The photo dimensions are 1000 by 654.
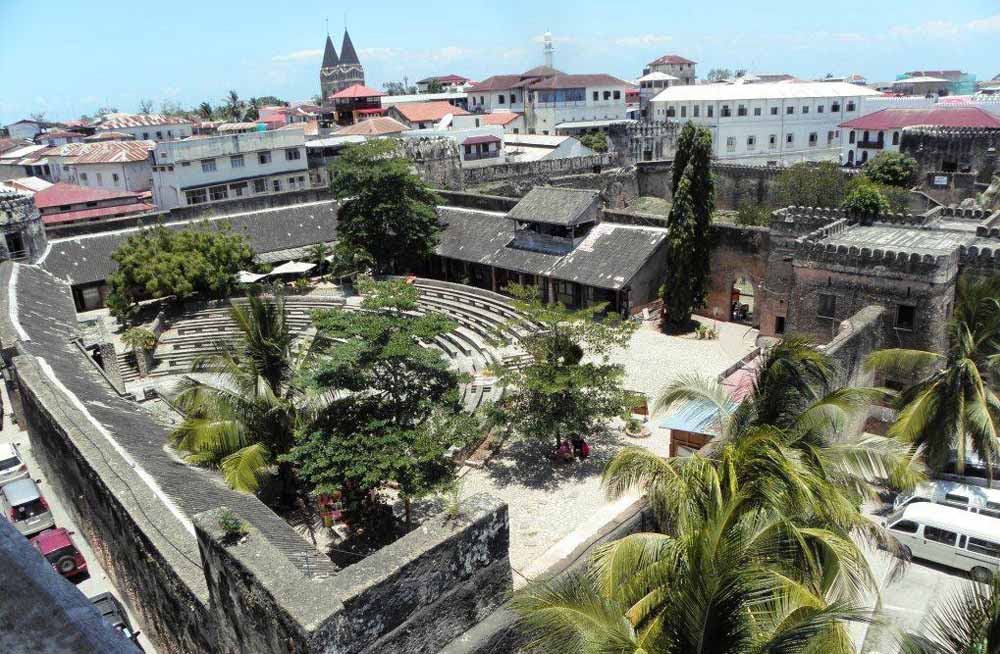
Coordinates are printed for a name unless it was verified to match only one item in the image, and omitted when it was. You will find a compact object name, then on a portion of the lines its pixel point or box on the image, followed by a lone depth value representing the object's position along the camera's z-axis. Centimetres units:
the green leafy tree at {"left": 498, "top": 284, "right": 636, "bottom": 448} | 1741
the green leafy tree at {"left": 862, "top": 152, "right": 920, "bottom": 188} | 4441
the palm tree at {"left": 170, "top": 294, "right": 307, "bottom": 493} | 1334
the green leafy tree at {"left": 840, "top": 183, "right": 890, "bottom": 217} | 3353
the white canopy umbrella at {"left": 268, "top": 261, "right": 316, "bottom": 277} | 3350
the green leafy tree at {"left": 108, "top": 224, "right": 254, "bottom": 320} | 2828
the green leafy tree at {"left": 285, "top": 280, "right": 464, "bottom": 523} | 1287
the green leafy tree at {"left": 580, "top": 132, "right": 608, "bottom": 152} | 6078
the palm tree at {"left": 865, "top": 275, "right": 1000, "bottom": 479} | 1423
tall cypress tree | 2680
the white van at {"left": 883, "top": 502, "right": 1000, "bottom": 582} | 1362
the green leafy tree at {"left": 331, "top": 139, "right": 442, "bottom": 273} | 3281
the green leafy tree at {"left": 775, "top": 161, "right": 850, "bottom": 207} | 4103
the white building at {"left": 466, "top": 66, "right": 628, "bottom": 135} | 7112
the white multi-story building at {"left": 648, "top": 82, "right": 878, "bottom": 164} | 6525
